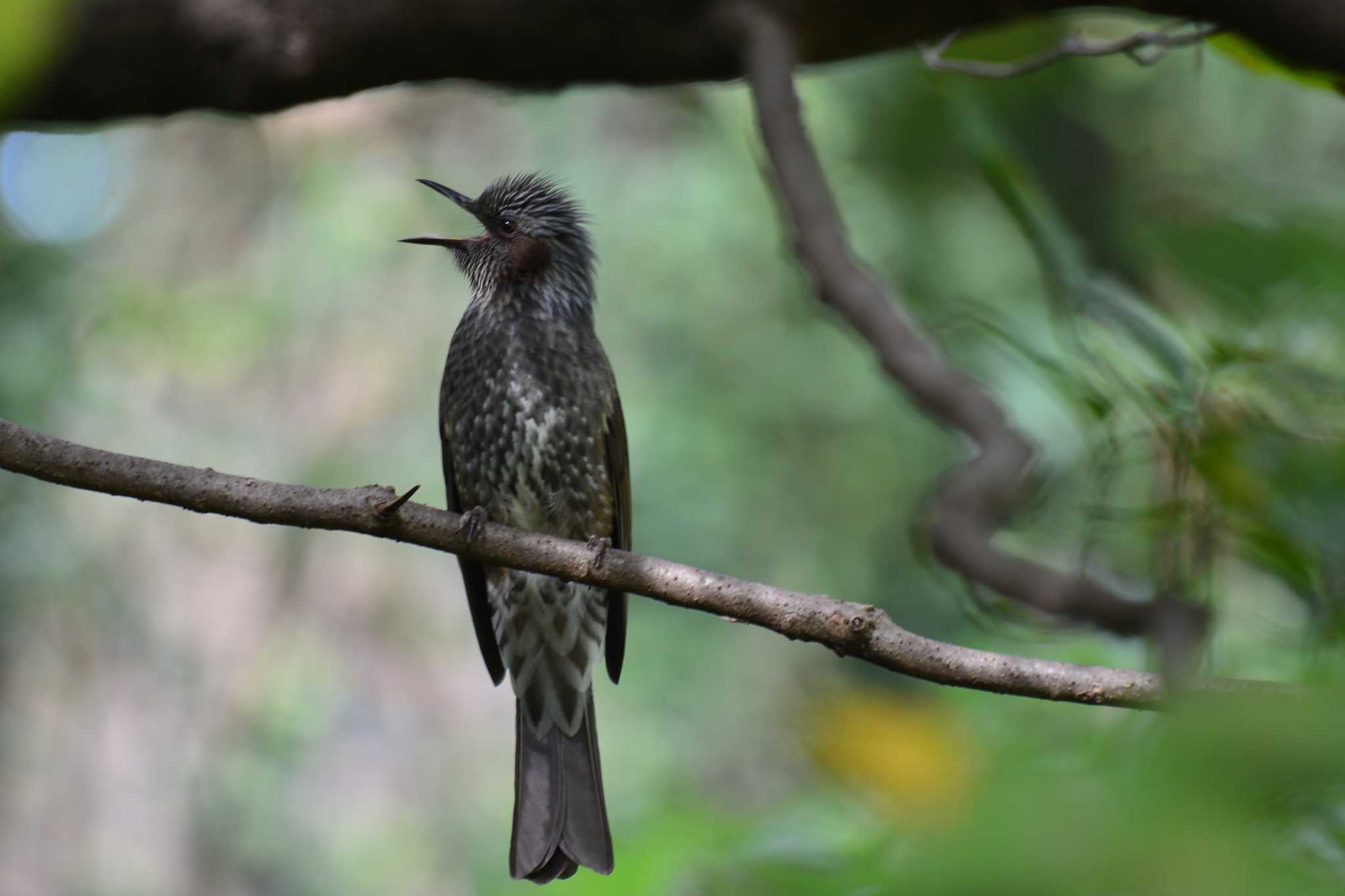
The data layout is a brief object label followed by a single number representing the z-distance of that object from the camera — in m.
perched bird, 6.94
